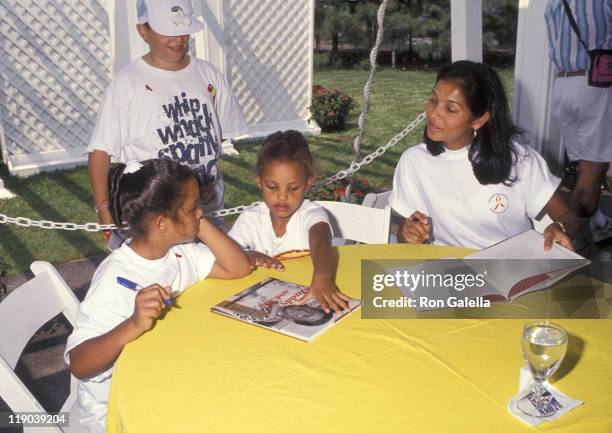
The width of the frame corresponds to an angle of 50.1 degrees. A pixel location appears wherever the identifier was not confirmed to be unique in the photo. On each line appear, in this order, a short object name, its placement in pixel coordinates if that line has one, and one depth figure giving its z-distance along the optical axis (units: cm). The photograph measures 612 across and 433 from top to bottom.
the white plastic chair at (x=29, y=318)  174
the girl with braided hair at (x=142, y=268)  178
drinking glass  139
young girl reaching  242
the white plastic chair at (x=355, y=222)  282
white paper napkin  139
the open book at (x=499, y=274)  196
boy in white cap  270
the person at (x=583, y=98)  405
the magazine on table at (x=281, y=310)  182
